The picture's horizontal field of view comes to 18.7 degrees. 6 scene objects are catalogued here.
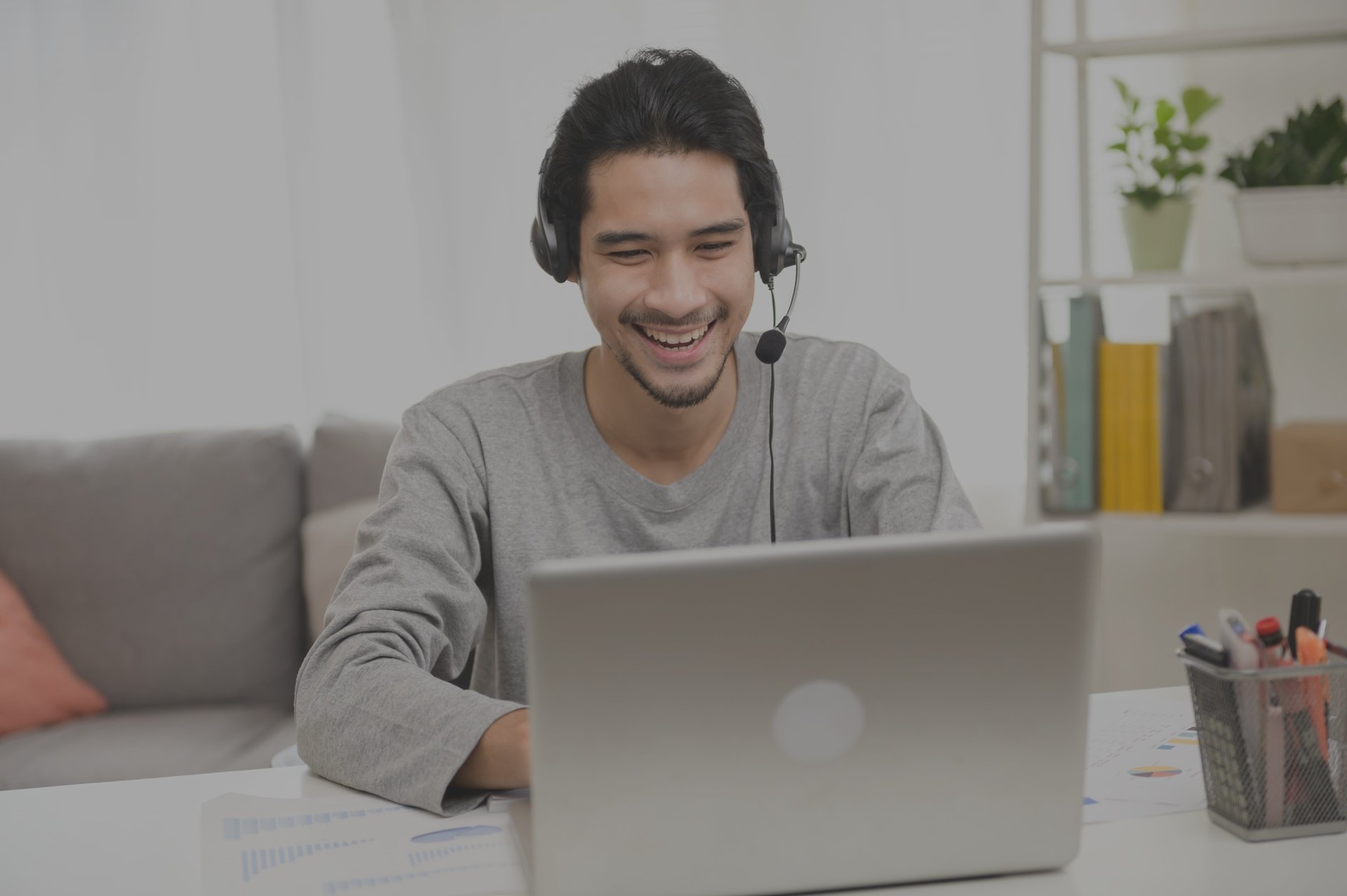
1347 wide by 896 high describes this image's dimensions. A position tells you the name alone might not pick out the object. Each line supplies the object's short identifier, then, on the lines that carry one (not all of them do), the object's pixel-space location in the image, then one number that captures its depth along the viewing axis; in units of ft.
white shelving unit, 15.65
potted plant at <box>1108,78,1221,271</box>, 15.88
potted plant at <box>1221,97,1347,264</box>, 15.48
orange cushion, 16.20
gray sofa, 16.65
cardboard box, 15.68
